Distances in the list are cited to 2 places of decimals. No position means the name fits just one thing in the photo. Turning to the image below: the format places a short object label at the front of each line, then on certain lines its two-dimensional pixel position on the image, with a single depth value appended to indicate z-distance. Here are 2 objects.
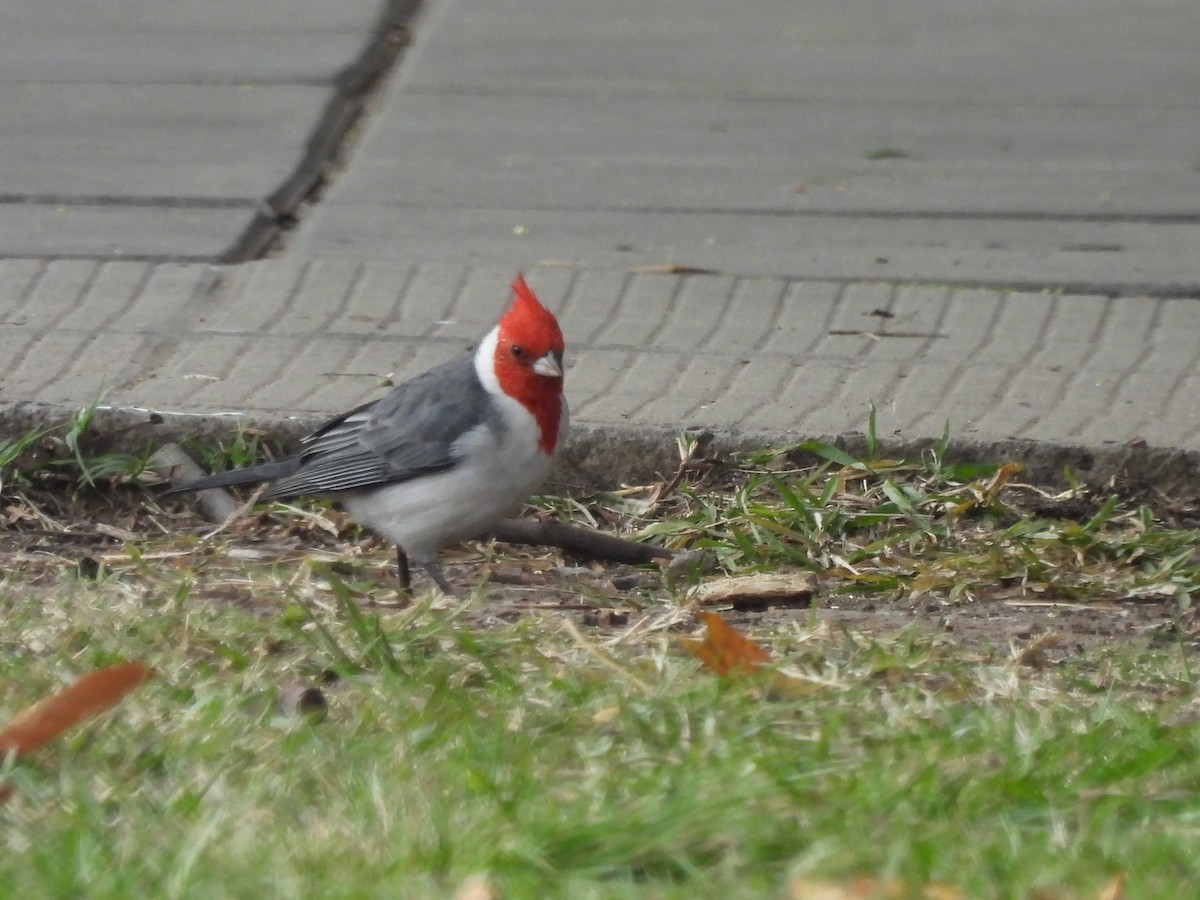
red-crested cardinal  9.37
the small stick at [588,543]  9.39
